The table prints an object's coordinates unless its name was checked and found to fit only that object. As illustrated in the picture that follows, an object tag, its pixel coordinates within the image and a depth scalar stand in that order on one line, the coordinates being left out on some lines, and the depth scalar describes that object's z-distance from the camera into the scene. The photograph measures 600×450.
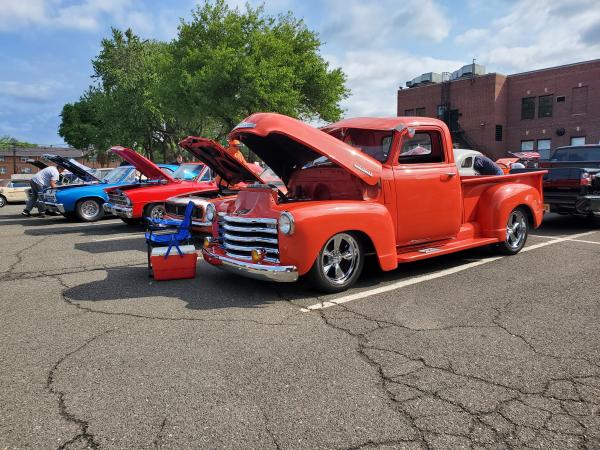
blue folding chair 5.97
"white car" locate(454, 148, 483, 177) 10.31
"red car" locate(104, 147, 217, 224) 10.54
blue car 12.63
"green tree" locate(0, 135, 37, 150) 116.75
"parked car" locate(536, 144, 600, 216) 9.49
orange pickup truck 4.97
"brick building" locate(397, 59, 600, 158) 33.41
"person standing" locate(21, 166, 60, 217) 13.77
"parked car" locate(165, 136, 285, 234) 7.42
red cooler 5.89
